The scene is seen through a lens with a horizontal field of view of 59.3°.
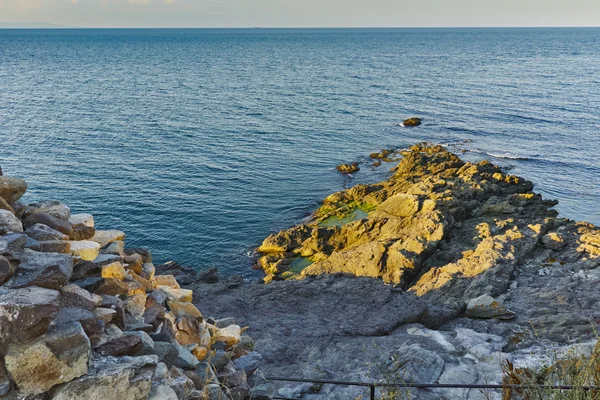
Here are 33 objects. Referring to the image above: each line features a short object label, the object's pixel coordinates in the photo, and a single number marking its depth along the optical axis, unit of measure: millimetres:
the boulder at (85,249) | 9055
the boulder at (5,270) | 6918
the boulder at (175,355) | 8102
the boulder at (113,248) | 10273
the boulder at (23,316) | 6227
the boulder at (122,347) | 7195
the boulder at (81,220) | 10231
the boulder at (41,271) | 7109
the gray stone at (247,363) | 10148
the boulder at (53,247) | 8203
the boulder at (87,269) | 8578
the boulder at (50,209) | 9750
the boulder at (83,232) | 9992
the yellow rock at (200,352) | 9430
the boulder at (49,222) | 9258
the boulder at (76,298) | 7418
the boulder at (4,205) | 8672
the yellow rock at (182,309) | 10312
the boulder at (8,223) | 8016
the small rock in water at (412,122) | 71562
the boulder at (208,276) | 29420
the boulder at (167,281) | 12156
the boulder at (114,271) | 9148
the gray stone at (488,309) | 18922
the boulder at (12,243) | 7214
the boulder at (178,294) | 10956
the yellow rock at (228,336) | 10625
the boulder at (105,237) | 10469
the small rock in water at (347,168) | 52188
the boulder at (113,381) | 6527
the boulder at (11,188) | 9023
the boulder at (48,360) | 6281
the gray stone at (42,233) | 8602
